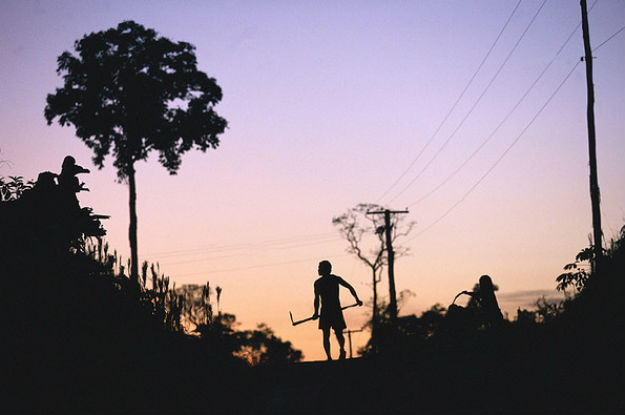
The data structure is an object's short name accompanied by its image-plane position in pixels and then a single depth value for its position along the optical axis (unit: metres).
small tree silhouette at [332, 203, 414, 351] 59.56
